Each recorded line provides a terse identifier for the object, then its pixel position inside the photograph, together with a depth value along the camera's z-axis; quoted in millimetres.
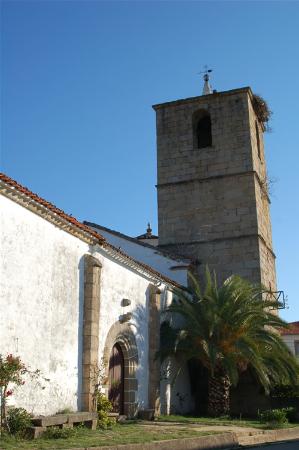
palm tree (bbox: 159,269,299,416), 16484
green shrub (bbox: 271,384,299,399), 17562
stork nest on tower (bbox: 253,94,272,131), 25812
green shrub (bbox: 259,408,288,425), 15062
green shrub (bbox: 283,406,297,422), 16500
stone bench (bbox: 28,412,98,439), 10112
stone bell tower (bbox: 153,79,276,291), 22688
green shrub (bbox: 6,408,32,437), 9977
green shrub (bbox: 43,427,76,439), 10041
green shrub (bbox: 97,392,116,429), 12469
